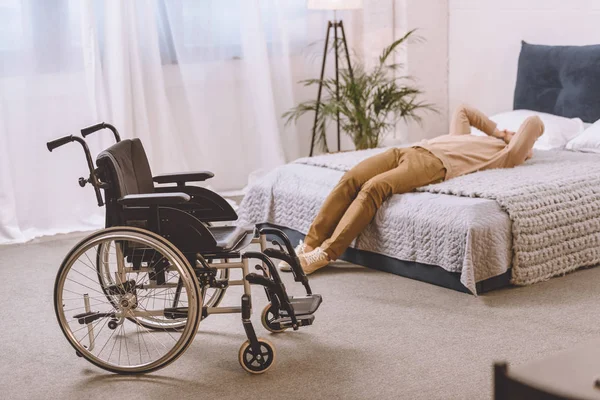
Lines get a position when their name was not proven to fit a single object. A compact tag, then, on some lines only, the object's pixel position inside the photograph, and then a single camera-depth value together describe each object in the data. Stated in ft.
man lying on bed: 11.27
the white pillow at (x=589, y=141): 13.02
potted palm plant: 16.29
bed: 10.13
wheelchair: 8.02
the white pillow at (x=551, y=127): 13.67
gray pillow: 13.98
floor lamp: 16.11
